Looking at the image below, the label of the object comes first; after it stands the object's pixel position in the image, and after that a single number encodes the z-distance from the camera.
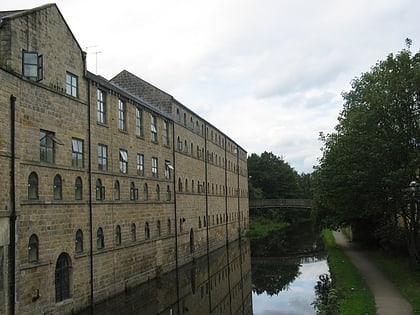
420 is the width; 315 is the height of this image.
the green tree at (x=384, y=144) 23.36
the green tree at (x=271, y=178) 98.62
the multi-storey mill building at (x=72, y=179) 17.31
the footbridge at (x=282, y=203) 73.31
